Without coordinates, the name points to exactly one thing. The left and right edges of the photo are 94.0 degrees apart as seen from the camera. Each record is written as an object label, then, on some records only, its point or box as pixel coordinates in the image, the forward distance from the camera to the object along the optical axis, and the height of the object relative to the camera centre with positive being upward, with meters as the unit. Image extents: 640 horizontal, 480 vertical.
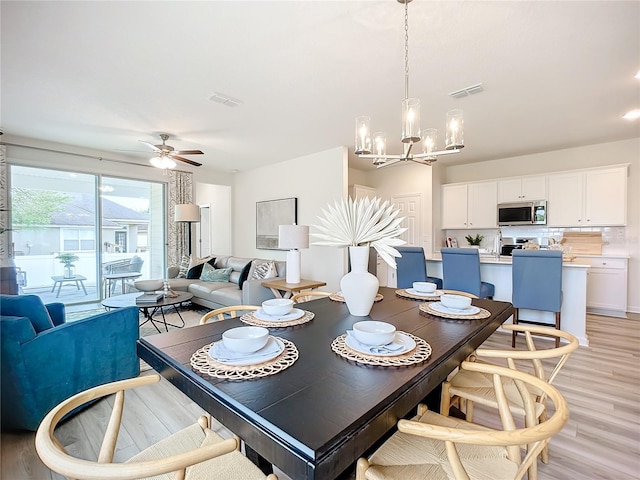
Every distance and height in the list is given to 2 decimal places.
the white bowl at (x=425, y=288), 2.21 -0.39
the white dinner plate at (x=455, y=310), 1.68 -0.43
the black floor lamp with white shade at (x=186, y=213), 5.62 +0.43
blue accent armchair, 1.78 -0.79
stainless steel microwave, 5.07 +0.40
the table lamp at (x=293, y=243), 3.87 -0.10
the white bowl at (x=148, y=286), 4.25 -0.72
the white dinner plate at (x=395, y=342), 1.09 -0.43
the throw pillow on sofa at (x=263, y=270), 4.49 -0.53
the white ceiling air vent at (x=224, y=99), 3.11 +1.47
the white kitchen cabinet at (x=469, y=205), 5.59 +0.60
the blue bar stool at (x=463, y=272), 3.46 -0.44
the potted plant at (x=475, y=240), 5.89 -0.09
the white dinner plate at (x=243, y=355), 1.02 -0.43
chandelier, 2.06 +0.83
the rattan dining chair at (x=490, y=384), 1.35 -0.78
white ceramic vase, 1.62 -0.27
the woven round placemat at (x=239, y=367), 0.95 -0.44
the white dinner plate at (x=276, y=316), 1.54 -0.43
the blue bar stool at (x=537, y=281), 3.15 -0.49
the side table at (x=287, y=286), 3.76 -0.65
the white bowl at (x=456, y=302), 1.72 -0.38
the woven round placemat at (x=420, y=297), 2.08 -0.43
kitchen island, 3.35 -0.77
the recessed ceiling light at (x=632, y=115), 3.49 +1.46
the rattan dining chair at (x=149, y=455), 0.67 -0.54
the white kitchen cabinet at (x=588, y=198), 4.46 +0.60
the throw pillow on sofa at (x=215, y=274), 5.08 -0.66
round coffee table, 3.48 -0.81
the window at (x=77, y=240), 4.94 -0.07
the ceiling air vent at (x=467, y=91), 2.88 +1.44
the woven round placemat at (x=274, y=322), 1.49 -0.44
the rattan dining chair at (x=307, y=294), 2.38 -0.48
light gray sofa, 4.12 -0.80
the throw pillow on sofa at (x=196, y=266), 5.47 -0.56
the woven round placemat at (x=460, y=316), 1.61 -0.44
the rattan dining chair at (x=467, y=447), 0.77 -0.77
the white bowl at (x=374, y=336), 1.12 -0.38
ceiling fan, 4.13 +1.14
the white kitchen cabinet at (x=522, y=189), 5.09 +0.82
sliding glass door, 4.59 +0.07
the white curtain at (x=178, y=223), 5.98 +0.31
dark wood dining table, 0.68 -0.45
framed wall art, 5.69 +0.36
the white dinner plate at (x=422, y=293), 2.13 -0.42
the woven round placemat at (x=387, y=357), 1.04 -0.44
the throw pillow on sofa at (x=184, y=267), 5.54 -0.59
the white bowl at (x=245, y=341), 1.05 -0.38
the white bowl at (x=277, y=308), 1.60 -0.39
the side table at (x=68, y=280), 4.89 -0.74
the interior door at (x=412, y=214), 5.97 +0.43
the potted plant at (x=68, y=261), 4.92 -0.42
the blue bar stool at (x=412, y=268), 3.74 -0.42
